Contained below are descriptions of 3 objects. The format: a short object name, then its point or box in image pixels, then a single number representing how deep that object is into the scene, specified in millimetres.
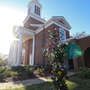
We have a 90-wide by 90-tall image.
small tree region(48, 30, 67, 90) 3462
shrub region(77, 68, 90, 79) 6683
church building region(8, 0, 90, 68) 12426
